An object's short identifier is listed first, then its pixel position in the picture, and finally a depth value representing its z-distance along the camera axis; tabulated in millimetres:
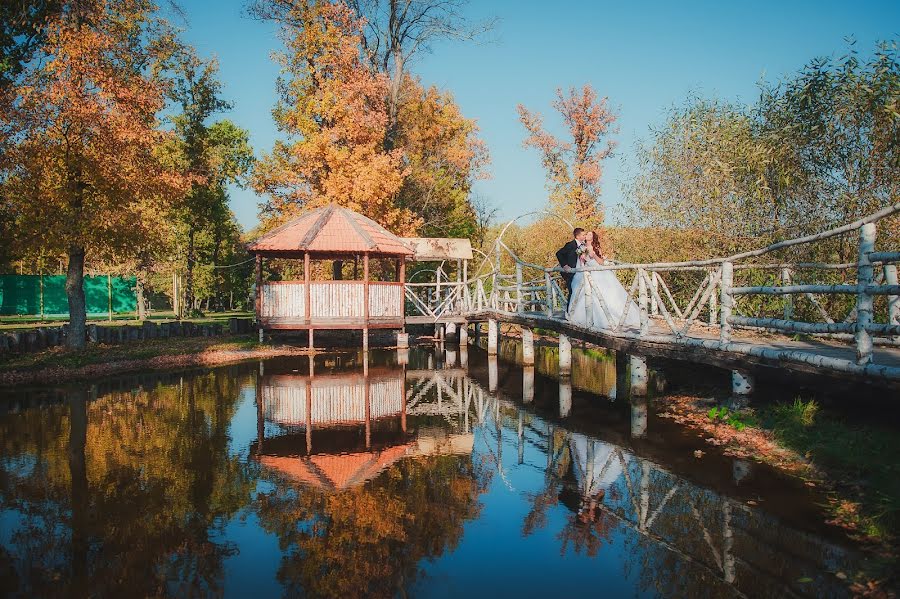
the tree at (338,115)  27234
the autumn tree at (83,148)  16875
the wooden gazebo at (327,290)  21234
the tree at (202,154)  34281
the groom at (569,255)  14688
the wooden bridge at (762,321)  6543
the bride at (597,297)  13195
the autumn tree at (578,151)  37719
